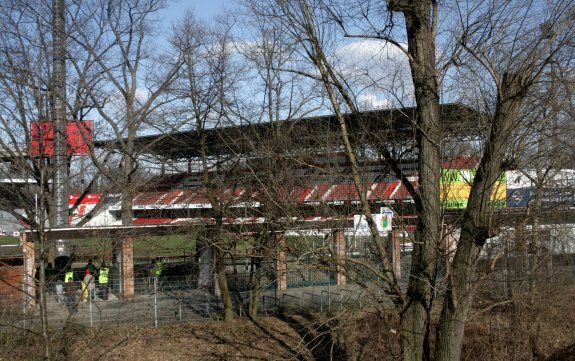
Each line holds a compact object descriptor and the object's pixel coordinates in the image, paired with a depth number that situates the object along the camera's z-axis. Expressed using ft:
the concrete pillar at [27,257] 50.37
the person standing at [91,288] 51.12
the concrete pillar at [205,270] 58.23
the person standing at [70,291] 49.54
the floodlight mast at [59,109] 37.19
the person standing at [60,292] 50.11
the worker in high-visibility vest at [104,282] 57.49
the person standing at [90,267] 62.26
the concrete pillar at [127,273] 57.77
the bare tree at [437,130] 21.66
